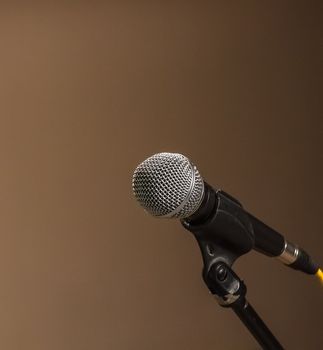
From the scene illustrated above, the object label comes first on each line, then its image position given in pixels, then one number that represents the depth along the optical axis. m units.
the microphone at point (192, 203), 1.03
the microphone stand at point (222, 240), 1.05
